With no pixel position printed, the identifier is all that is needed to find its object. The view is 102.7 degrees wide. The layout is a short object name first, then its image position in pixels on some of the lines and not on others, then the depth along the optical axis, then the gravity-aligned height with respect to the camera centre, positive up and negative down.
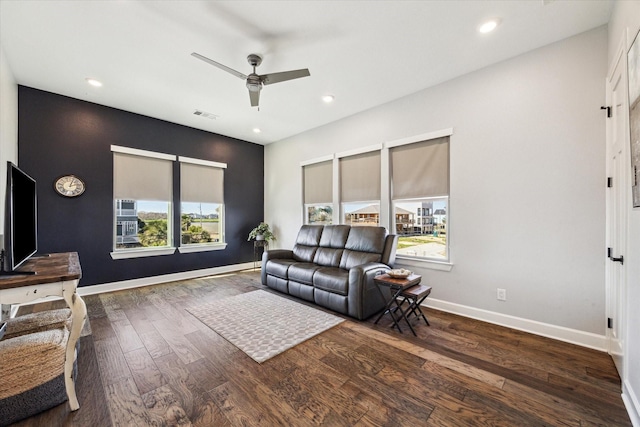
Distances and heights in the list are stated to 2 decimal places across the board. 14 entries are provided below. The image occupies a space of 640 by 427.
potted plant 5.85 -0.48
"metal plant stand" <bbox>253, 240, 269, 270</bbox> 6.04 -0.95
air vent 4.48 +1.75
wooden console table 1.43 -0.46
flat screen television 1.63 -0.05
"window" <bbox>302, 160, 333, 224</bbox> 5.00 +0.41
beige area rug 2.50 -1.30
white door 1.86 +0.10
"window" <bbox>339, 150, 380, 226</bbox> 4.24 +0.41
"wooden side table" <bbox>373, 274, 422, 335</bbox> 2.79 -0.80
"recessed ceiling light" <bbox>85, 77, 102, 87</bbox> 3.41 +1.77
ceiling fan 2.62 +1.43
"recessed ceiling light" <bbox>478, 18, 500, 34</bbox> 2.38 +1.78
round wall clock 3.87 +0.40
